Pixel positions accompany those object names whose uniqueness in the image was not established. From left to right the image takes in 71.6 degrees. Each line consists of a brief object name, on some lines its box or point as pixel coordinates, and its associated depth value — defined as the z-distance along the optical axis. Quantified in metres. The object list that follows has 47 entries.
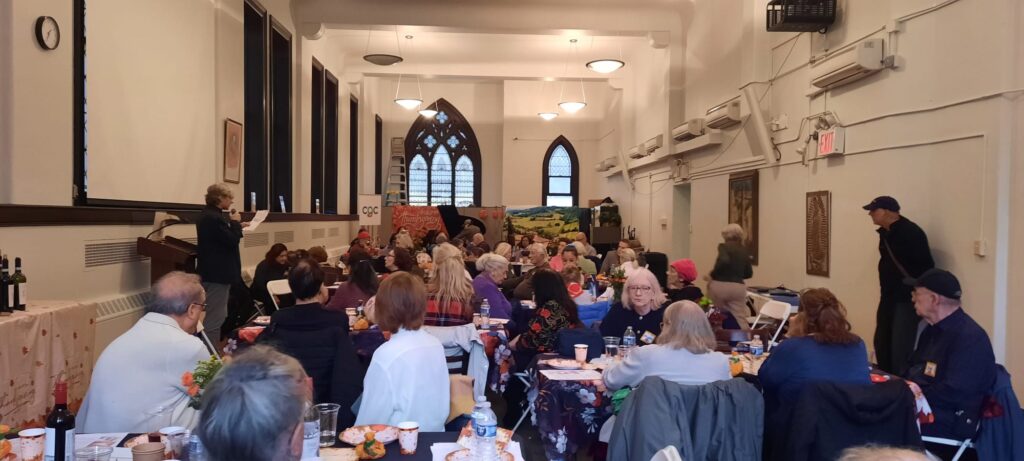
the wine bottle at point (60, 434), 2.11
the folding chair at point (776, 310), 6.00
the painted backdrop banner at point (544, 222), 17.98
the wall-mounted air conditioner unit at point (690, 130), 11.36
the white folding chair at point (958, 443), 3.54
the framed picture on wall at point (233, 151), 8.86
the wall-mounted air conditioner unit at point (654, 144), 13.40
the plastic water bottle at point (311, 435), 2.24
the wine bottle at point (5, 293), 3.80
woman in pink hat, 6.02
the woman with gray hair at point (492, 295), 6.04
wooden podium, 6.16
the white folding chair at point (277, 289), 7.38
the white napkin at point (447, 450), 2.39
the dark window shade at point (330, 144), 14.79
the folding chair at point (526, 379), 4.57
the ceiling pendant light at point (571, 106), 16.42
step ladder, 21.20
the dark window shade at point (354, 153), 17.62
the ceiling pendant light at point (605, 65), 13.24
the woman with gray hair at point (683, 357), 3.34
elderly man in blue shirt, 3.47
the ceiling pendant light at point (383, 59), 13.35
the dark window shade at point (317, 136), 13.54
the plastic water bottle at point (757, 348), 4.53
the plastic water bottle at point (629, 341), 4.41
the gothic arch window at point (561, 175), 20.66
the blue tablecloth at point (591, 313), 6.30
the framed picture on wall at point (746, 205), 9.44
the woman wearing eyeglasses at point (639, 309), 4.85
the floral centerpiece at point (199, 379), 2.32
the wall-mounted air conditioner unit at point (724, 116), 9.69
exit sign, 7.11
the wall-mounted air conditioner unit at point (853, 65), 6.37
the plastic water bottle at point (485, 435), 2.33
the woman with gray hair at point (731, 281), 6.43
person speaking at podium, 6.30
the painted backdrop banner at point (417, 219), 18.17
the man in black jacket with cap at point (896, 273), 5.60
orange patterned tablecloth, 3.58
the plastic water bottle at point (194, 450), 2.18
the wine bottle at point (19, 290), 3.87
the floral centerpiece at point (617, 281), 6.92
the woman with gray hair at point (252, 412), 1.41
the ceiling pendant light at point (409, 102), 16.17
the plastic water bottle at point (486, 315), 5.32
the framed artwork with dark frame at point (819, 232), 7.38
